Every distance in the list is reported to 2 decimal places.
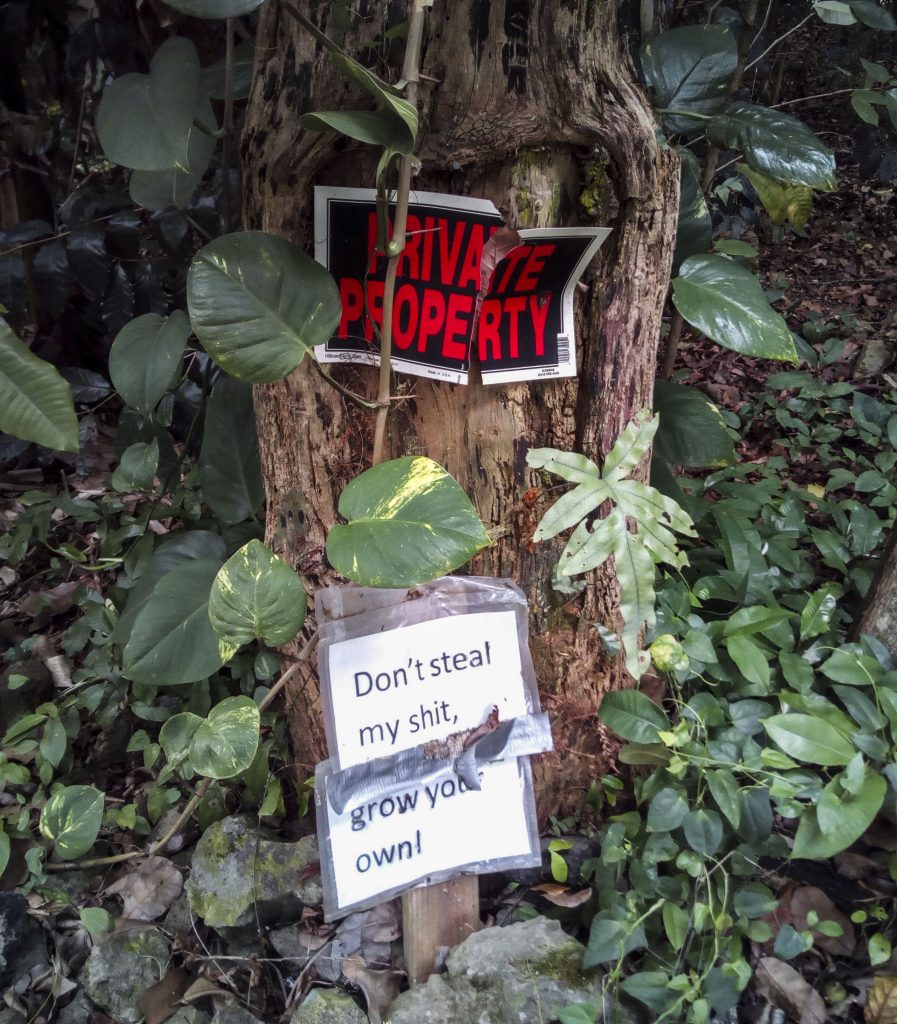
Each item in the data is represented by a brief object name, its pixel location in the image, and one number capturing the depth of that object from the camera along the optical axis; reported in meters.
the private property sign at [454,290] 0.90
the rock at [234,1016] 0.96
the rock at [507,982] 0.90
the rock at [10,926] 1.07
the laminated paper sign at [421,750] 0.97
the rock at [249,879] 1.05
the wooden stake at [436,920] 0.99
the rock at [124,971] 1.01
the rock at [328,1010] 0.93
